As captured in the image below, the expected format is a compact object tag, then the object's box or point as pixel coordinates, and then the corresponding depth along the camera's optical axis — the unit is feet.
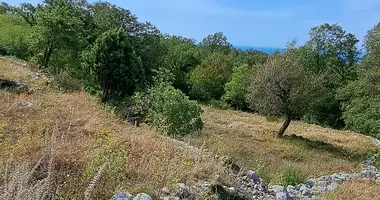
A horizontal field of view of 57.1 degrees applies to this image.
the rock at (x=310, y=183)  21.09
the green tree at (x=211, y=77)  129.80
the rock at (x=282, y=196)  15.03
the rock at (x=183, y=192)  11.46
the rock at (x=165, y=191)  11.30
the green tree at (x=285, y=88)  56.24
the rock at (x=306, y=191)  18.29
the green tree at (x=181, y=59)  126.41
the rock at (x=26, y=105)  20.17
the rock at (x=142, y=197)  10.06
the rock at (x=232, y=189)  13.02
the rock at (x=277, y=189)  15.94
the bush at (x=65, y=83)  42.17
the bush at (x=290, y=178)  20.59
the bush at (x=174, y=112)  29.01
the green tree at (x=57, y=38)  64.08
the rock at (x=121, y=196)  10.07
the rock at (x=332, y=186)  19.58
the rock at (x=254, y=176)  16.65
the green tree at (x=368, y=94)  59.21
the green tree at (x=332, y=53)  107.96
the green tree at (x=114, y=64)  59.36
